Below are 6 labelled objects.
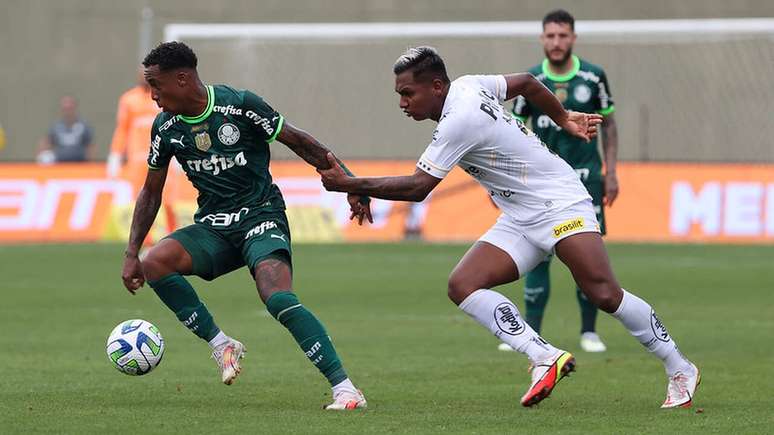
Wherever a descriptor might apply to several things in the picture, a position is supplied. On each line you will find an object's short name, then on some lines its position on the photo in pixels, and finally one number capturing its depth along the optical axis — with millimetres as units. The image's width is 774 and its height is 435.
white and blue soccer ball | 17797
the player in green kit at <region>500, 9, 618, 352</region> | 23875
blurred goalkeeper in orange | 39906
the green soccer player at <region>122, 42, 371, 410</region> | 17328
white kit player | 16609
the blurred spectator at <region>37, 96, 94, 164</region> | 54812
